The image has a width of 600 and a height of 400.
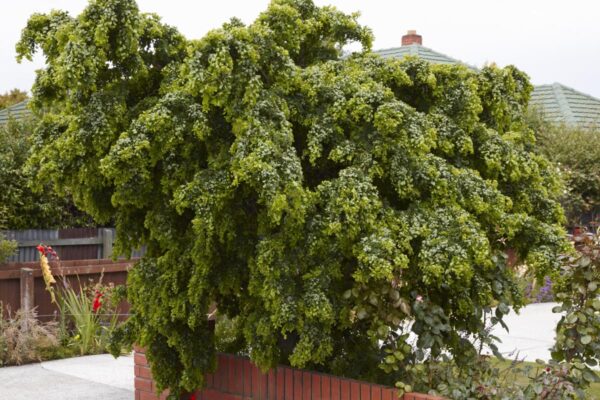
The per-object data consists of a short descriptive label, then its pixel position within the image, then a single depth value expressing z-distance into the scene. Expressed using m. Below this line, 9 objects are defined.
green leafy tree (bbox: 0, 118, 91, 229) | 14.27
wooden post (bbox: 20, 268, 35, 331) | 11.27
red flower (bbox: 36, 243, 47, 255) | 11.33
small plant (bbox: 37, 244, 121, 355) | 10.72
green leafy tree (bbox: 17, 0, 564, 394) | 5.83
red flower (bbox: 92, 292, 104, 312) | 10.82
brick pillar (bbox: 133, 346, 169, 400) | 7.59
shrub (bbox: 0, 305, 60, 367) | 10.04
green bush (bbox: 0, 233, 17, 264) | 11.86
